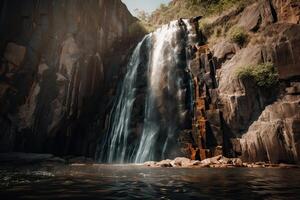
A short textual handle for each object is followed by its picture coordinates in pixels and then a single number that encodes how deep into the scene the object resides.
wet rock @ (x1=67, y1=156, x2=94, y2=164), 24.42
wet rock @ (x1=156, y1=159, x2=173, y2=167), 19.02
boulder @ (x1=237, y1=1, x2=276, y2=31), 24.31
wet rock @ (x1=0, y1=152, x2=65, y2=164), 21.31
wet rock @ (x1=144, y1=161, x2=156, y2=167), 19.71
